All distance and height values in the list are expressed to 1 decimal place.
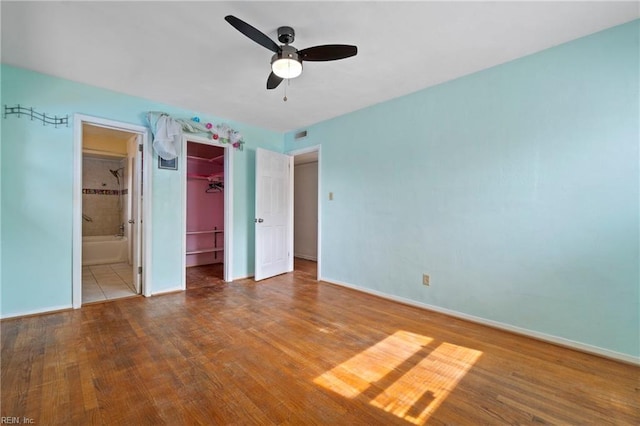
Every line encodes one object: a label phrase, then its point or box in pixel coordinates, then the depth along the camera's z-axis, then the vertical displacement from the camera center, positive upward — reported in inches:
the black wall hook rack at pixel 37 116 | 107.3 +41.2
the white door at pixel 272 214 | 169.9 +0.0
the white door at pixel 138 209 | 140.6 +2.8
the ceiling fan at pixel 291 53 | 79.6 +49.7
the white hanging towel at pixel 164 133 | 134.3 +41.2
